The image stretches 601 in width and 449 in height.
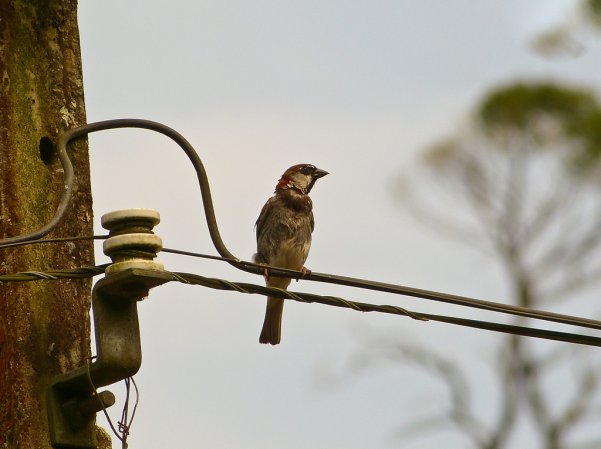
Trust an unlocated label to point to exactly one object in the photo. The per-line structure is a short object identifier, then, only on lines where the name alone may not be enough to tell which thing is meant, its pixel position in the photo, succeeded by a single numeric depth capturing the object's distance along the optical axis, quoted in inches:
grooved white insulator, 384.5
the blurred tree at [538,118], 1866.5
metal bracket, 382.3
